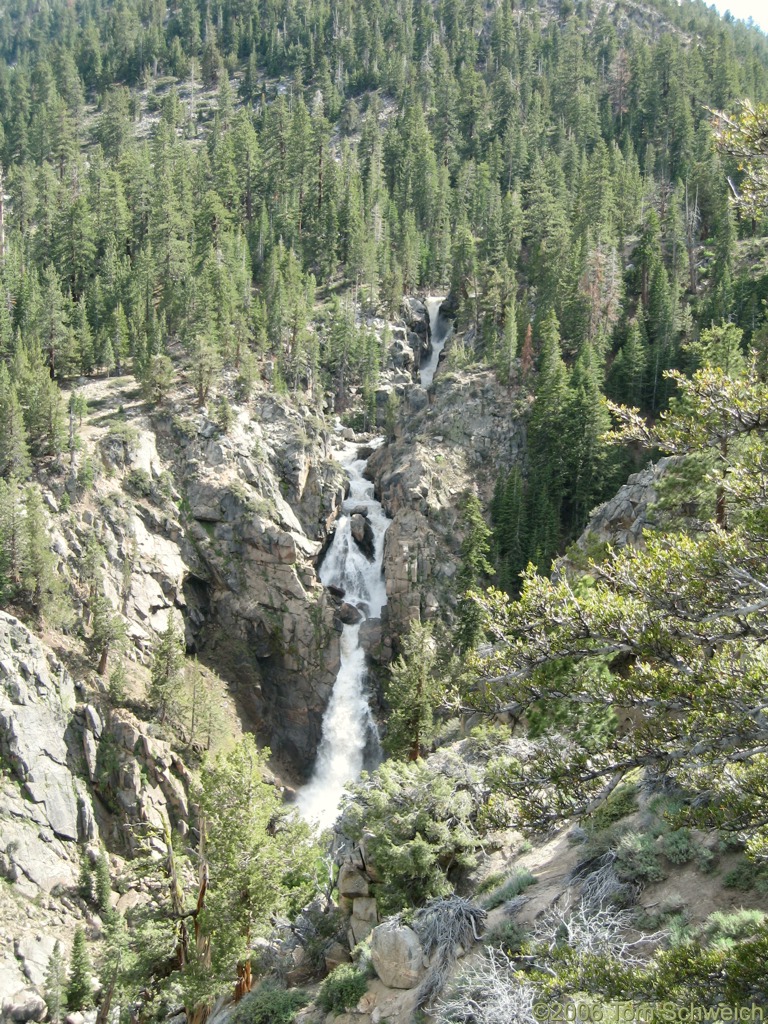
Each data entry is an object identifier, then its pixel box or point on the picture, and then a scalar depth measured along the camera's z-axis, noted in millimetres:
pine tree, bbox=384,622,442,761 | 38406
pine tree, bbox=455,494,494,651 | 50259
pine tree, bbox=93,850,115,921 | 40812
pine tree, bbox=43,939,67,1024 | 35562
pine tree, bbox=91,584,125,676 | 48938
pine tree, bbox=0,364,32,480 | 53469
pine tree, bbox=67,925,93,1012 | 36469
